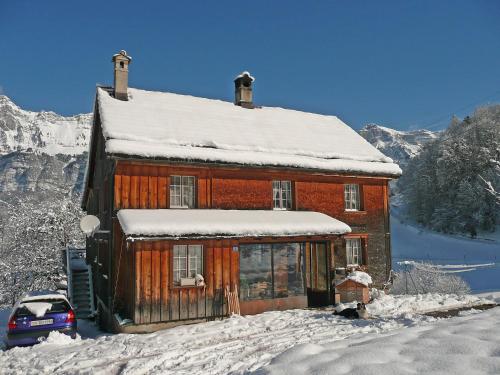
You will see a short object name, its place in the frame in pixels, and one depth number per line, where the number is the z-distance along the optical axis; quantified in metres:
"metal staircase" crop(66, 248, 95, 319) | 17.14
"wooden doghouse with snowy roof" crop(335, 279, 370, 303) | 15.30
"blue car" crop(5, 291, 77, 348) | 10.46
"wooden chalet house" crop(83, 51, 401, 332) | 13.01
